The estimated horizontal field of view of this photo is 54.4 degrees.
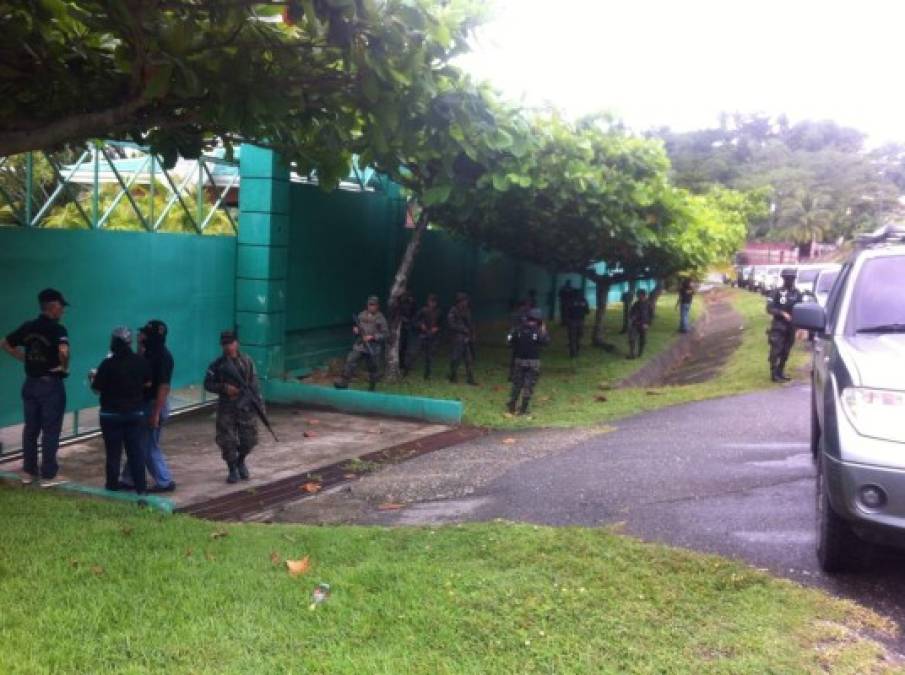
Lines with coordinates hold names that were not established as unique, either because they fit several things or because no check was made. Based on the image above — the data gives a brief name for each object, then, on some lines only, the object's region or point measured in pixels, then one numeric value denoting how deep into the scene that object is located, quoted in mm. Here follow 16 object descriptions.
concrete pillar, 12344
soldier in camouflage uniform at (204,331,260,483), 7672
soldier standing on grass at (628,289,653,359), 18891
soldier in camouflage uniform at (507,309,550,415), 11703
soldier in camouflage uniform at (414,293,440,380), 14234
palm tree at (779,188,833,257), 66812
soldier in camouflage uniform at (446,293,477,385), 13930
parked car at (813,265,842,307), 17652
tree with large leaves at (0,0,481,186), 5445
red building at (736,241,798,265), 69500
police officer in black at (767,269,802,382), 13469
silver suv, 3936
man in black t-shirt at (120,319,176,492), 7434
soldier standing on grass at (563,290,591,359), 17656
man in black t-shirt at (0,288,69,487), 7297
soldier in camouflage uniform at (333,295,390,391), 12398
